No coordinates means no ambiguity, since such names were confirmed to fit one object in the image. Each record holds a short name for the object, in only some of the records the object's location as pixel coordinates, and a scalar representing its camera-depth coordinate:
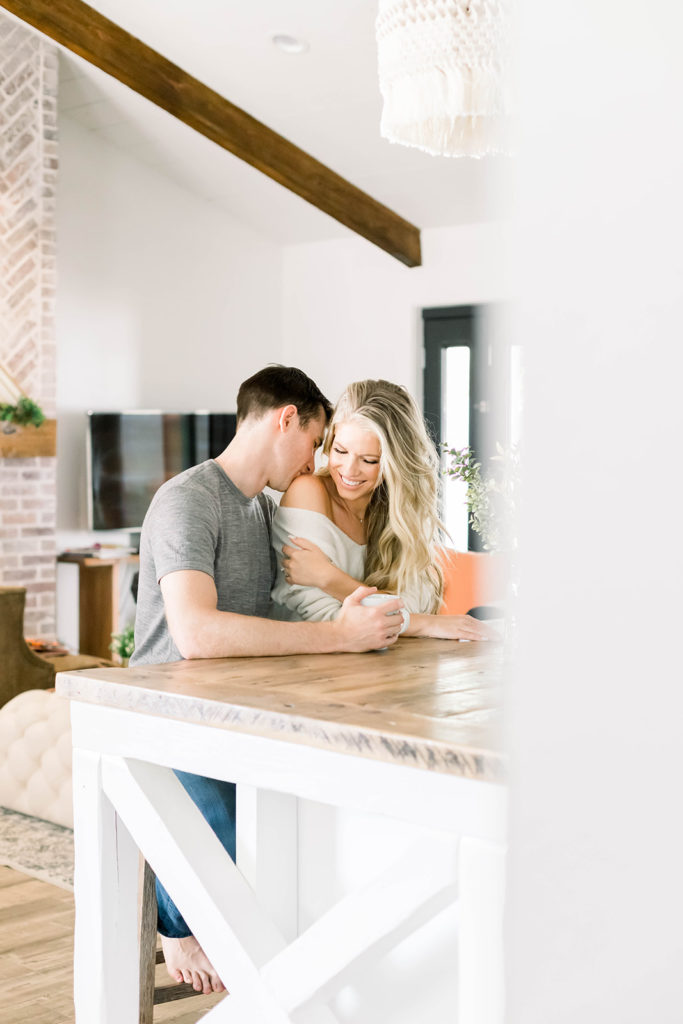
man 1.67
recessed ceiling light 5.14
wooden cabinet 6.13
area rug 3.17
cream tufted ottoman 3.55
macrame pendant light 1.88
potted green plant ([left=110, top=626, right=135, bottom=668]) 5.62
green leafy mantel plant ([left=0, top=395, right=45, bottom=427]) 5.55
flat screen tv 6.28
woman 2.05
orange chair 4.51
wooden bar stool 1.74
